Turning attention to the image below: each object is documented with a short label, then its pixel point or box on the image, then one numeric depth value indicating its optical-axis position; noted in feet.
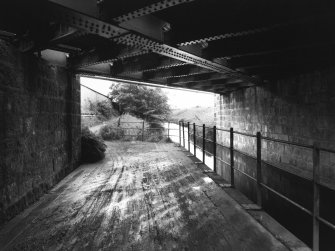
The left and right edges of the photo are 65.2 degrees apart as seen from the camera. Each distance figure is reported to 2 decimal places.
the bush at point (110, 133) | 49.29
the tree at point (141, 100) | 66.23
